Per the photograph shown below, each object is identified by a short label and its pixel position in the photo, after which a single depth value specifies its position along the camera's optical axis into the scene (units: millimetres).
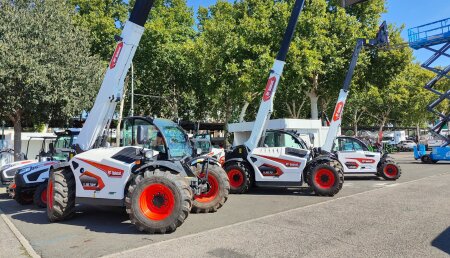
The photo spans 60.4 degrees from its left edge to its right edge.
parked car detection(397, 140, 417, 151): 47875
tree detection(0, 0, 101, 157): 15305
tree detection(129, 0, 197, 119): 30250
